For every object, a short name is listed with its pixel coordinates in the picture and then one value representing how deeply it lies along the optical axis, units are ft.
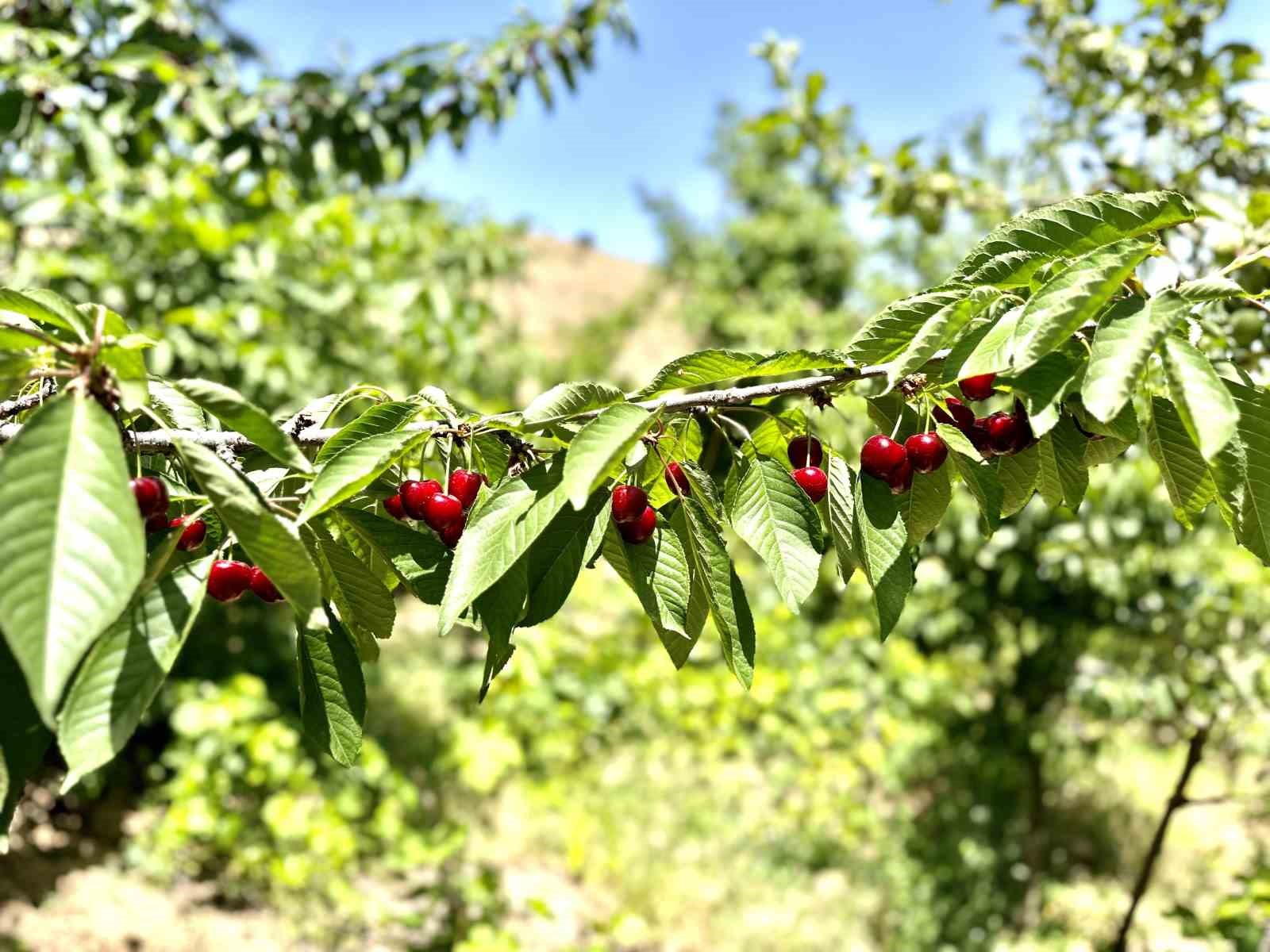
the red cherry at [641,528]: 2.63
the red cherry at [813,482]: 2.85
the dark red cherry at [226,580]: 2.42
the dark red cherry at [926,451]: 2.73
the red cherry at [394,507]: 2.95
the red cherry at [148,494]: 2.21
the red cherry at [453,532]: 2.73
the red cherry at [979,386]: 2.69
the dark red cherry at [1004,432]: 2.73
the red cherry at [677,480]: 2.71
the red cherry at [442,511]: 2.69
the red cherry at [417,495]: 2.78
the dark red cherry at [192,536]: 2.45
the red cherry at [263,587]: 2.55
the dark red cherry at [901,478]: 2.72
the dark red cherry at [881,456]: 2.69
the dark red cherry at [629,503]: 2.56
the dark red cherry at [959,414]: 2.88
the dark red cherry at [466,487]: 2.81
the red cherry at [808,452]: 3.00
